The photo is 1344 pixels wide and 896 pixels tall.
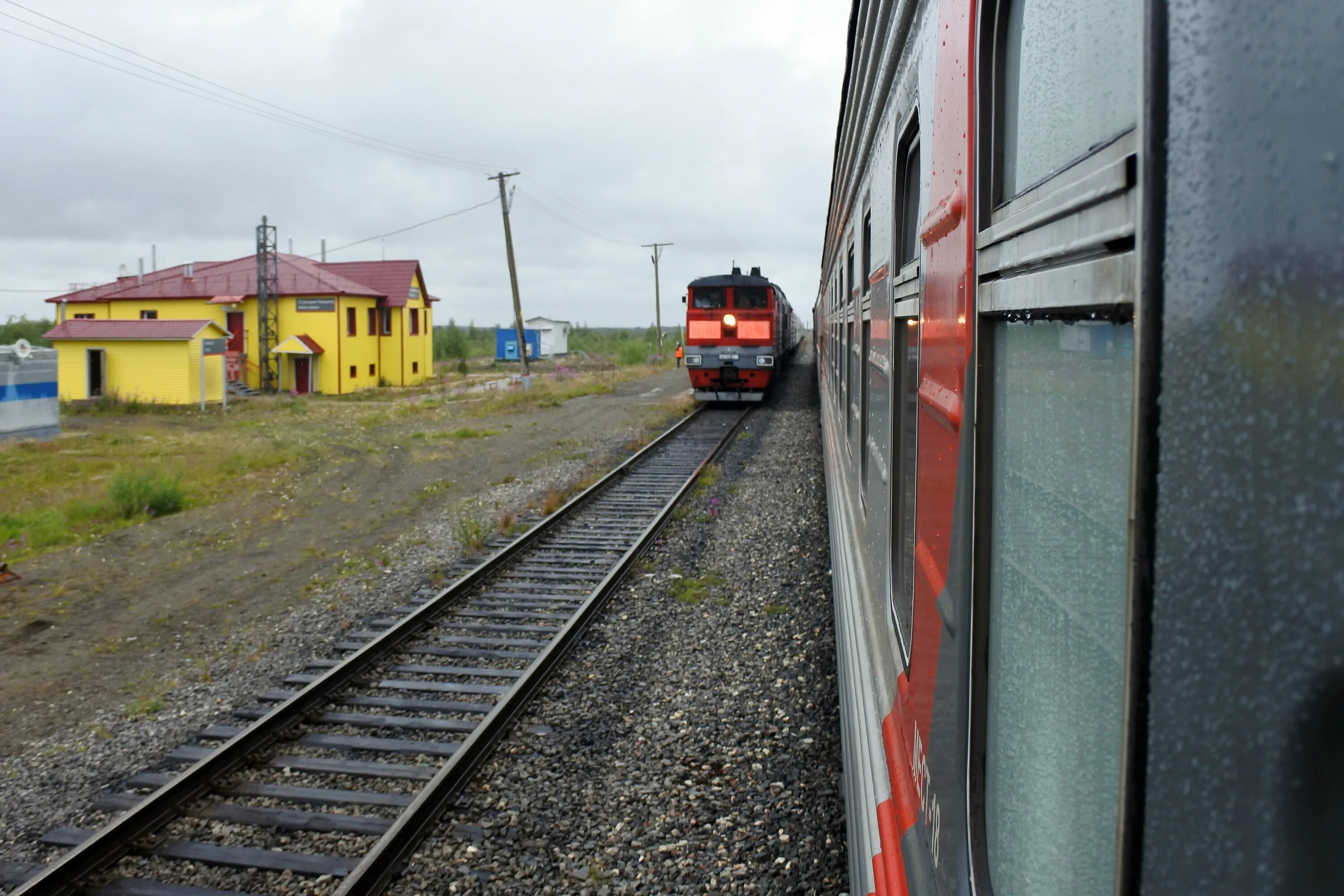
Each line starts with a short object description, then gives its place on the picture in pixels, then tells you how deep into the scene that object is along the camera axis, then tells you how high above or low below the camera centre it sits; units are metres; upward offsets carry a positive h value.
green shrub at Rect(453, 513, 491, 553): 10.00 -1.62
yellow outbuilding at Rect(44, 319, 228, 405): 31.11 +0.55
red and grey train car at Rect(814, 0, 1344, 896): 0.63 -0.06
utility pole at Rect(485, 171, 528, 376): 30.14 +2.97
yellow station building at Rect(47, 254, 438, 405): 31.75 +1.96
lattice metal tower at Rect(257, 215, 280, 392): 37.34 +2.45
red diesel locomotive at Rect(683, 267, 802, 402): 22.58 +1.01
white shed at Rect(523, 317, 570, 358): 68.00 +3.10
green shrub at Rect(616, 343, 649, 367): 55.38 +1.32
